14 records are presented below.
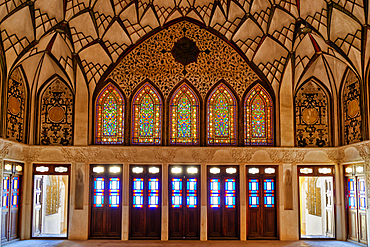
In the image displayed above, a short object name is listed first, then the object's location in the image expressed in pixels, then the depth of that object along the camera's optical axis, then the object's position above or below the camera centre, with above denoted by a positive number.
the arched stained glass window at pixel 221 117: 11.25 +1.67
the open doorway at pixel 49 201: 10.85 -0.80
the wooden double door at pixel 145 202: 10.86 -0.73
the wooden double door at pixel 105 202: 10.80 -0.73
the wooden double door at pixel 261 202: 10.91 -0.74
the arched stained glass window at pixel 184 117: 11.23 +1.66
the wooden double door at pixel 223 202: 10.91 -0.74
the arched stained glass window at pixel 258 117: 11.30 +1.67
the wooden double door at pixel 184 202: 10.86 -0.73
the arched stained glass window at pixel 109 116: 11.14 +1.68
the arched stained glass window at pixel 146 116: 11.19 +1.69
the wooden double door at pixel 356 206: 9.87 -0.80
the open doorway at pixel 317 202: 11.06 -0.83
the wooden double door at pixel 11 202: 9.62 -0.66
